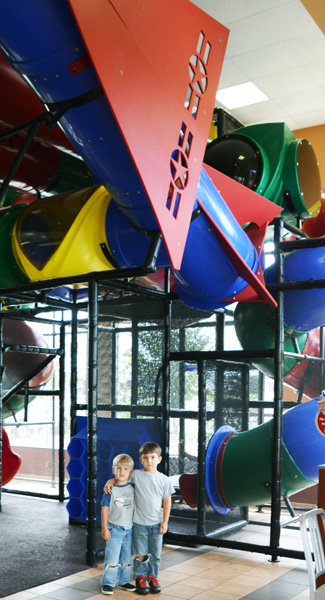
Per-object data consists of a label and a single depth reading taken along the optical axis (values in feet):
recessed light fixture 21.20
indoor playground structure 7.75
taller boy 11.35
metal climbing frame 12.84
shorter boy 11.21
